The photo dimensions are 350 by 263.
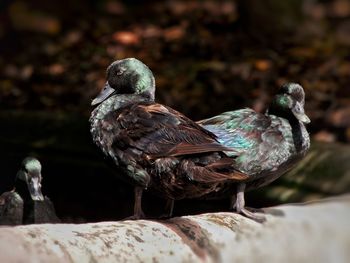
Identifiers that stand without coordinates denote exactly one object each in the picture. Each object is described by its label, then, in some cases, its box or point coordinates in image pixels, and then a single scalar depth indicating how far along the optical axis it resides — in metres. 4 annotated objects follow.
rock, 8.69
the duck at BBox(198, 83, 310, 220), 11.55
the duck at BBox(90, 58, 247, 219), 10.77
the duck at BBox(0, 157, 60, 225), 11.60
